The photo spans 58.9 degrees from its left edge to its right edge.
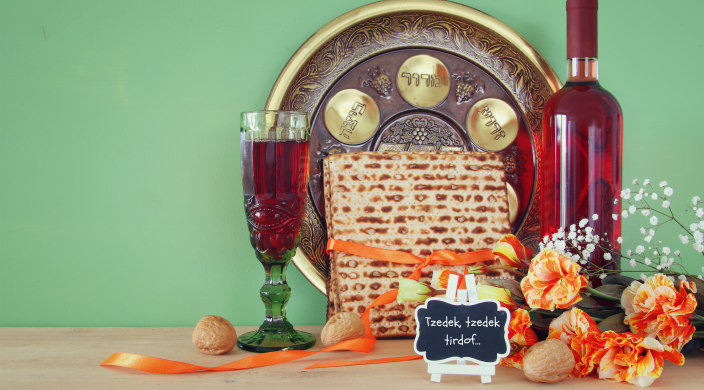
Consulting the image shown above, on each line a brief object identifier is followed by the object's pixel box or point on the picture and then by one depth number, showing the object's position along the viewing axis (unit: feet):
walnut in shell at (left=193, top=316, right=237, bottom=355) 2.94
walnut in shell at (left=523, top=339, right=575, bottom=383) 2.49
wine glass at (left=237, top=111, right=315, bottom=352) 3.08
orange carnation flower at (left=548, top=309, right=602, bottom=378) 2.58
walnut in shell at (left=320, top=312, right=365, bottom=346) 3.01
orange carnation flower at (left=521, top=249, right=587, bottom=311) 2.58
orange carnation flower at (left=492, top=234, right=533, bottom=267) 3.00
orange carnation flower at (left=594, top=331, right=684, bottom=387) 2.49
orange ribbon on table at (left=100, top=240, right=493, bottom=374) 2.72
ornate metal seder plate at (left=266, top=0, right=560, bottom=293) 3.65
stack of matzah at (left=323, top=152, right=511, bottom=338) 3.28
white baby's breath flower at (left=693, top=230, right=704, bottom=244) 2.67
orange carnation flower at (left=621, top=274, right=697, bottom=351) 2.59
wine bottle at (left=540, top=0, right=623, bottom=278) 3.11
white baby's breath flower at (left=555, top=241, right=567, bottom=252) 2.73
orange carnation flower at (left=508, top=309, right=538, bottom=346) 2.69
